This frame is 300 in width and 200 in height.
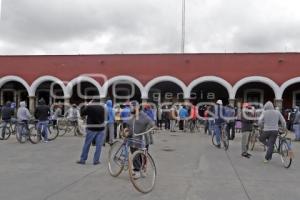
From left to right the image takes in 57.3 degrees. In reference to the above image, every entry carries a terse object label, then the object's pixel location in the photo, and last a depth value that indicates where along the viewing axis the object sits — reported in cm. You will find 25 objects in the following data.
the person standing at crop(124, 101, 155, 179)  548
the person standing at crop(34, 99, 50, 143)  1006
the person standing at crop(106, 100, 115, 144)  954
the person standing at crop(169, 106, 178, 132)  1523
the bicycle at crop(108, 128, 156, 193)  491
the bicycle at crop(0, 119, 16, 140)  1083
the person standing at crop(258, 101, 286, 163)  723
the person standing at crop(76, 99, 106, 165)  677
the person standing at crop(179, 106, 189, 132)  1511
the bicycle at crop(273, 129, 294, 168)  696
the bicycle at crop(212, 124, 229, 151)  929
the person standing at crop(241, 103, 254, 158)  816
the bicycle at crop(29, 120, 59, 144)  1006
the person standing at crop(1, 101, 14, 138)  1090
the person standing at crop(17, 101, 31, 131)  1014
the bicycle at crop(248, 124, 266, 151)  908
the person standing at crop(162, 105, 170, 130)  1563
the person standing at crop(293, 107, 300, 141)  1209
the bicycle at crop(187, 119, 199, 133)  1503
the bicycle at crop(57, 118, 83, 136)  1239
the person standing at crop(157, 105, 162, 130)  1582
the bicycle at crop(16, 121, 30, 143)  1003
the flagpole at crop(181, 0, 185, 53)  2360
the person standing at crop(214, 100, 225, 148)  944
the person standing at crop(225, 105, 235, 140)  982
